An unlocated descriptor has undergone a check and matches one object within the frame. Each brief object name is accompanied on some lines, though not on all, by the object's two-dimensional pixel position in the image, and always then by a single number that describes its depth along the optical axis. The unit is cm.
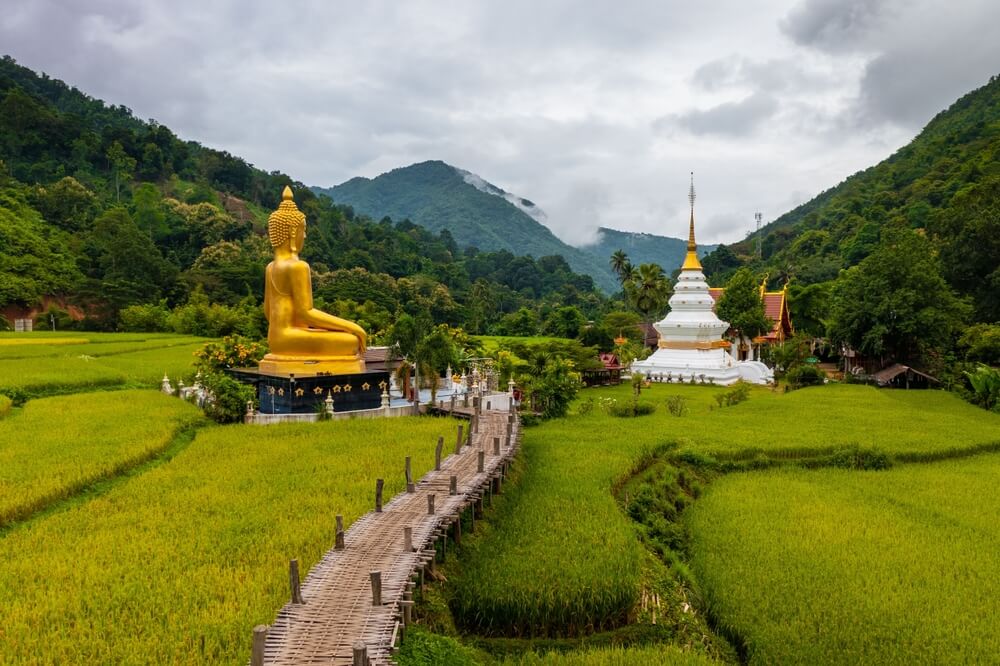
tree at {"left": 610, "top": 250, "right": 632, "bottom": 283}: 6925
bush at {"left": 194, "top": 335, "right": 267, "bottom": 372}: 2573
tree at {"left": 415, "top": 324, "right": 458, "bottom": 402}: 2431
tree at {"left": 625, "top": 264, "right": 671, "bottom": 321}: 5731
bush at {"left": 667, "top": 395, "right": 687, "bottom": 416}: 2686
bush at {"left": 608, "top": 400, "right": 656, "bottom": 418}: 2667
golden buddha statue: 2261
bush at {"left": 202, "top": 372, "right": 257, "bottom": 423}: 2102
